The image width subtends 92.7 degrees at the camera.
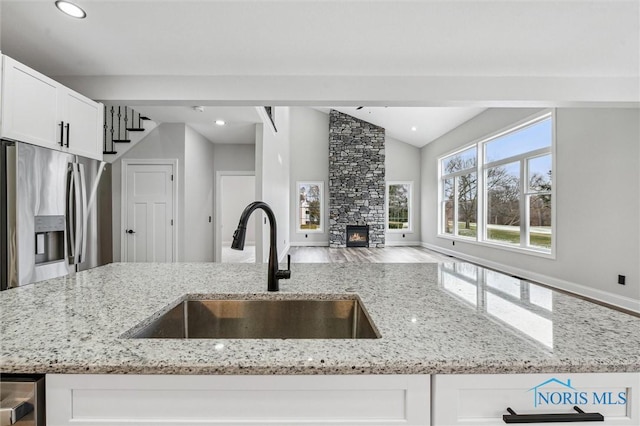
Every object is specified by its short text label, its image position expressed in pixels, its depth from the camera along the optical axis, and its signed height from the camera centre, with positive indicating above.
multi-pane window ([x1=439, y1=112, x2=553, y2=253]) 4.95 +0.49
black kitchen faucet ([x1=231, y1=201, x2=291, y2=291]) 1.13 -0.17
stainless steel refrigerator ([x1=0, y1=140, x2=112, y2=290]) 2.04 +0.00
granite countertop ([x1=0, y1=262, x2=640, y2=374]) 0.61 -0.30
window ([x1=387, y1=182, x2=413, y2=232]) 10.06 +0.23
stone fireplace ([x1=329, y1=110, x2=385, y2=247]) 9.59 +1.15
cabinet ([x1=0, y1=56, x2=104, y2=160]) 2.11 +0.80
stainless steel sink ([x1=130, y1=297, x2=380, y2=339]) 1.12 -0.39
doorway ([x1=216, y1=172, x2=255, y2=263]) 9.99 +0.43
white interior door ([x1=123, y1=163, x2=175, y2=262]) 4.80 +0.09
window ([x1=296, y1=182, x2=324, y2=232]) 9.95 +0.17
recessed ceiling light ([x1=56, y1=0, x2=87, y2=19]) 2.05 +1.41
